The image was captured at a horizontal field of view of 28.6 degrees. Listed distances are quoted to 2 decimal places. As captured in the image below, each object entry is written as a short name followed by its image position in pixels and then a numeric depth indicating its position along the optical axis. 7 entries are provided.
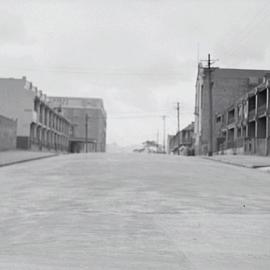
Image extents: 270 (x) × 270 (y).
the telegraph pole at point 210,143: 58.34
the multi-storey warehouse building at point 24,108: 68.56
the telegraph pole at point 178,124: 111.06
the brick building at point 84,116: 130.12
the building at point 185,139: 110.88
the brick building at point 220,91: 91.31
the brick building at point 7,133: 51.25
